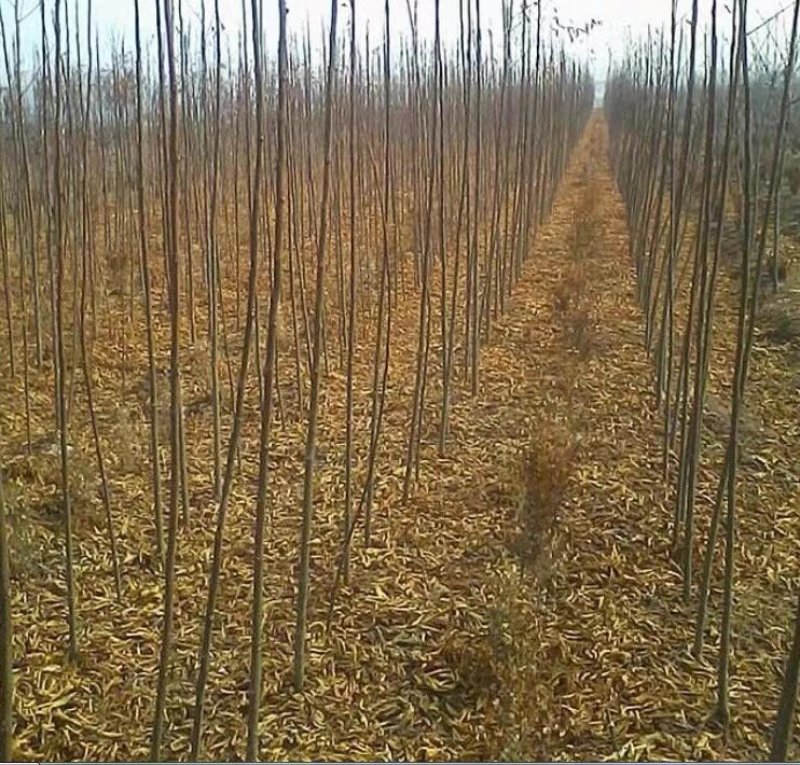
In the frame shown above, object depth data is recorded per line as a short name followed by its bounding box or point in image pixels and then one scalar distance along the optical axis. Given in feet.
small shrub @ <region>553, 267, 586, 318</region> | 18.45
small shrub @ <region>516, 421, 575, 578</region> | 8.91
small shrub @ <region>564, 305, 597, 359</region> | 15.60
